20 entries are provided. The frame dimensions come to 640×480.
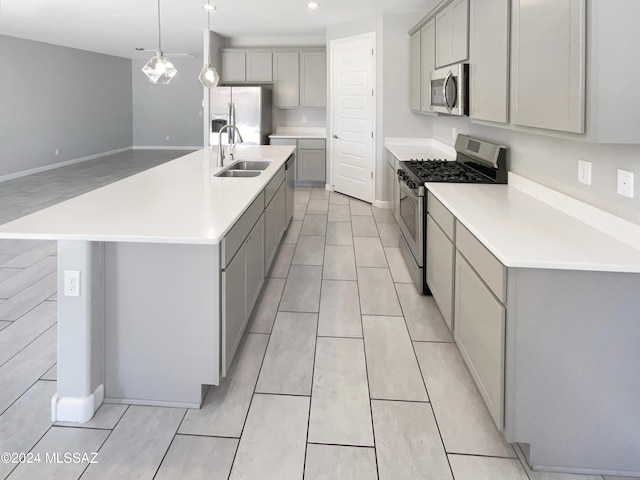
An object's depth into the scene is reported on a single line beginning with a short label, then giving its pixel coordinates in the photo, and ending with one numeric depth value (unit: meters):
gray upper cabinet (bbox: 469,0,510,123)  2.55
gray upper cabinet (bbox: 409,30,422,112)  5.39
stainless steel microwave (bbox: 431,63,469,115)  3.37
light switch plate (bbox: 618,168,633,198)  1.89
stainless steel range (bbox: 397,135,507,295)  3.31
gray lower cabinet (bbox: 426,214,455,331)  2.63
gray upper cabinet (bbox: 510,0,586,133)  1.75
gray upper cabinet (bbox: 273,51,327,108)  8.17
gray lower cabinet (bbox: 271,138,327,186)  8.08
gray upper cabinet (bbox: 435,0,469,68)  3.35
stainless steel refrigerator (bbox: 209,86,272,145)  7.67
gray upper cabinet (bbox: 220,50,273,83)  8.12
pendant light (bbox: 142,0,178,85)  3.32
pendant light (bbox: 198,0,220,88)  4.60
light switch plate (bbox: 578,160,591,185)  2.20
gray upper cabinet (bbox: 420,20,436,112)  4.52
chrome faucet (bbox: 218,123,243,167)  3.99
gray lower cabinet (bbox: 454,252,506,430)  1.77
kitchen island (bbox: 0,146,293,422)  1.96
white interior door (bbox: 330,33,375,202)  6.61
